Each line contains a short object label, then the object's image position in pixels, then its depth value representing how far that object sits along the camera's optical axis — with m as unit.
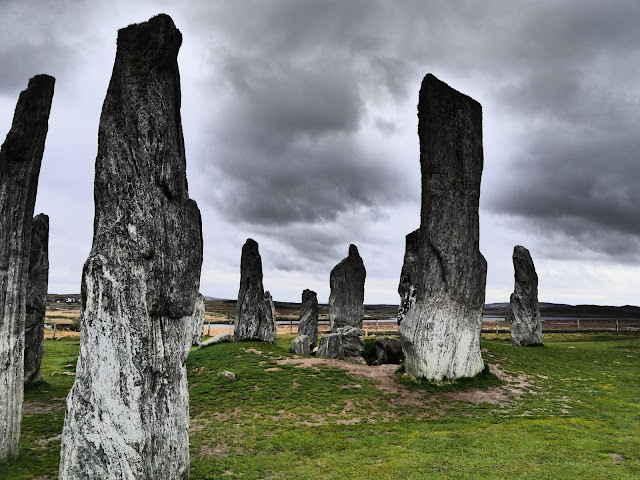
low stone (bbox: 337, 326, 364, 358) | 25.48
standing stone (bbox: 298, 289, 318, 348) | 35.34
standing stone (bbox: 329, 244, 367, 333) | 33.84
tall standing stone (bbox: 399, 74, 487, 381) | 18.97
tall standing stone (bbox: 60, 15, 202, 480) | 8.04
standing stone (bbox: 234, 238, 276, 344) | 28.28
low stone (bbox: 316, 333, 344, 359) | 25.06
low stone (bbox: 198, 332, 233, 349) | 27.56
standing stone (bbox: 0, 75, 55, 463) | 10.36
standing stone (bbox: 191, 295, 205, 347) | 26.33
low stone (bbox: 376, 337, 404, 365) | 24.48
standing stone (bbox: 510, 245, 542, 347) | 31.77
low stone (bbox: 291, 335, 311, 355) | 27.48
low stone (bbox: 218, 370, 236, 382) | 19.33
